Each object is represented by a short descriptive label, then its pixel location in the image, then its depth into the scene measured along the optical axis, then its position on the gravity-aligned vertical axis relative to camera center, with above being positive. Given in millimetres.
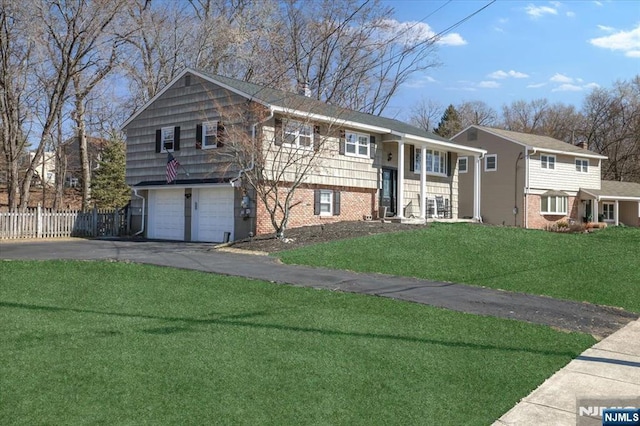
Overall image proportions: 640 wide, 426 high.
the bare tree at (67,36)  23438 +8043
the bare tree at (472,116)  59094 +11468
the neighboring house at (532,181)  32312 +2338
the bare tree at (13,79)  23297 +6405
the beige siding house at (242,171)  18797 +2268
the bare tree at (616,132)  49406 +8312
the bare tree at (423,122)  57188 +10253
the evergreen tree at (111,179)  37406 +2499
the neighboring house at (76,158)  46281 +5108
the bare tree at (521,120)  56188 +10620
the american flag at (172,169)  21031 +1802
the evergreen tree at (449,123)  55844 +10064
